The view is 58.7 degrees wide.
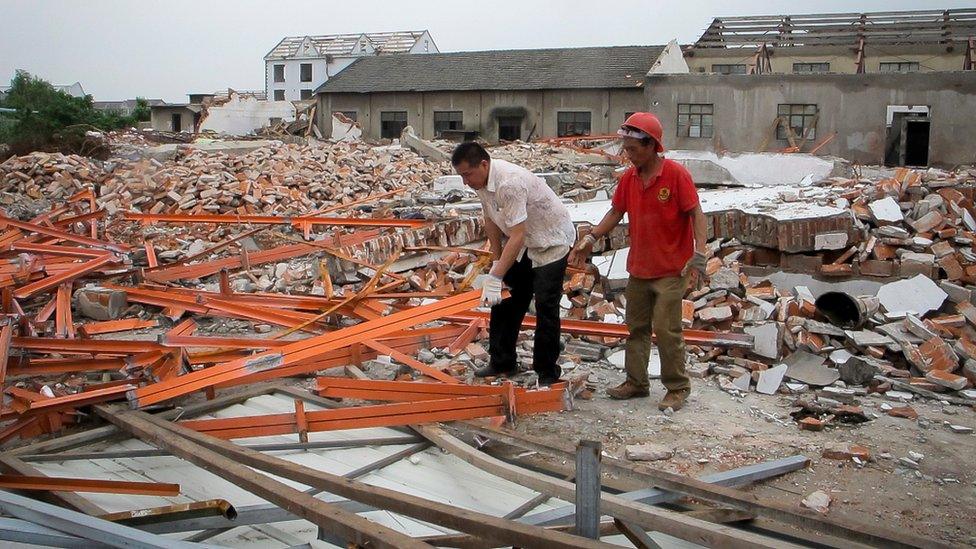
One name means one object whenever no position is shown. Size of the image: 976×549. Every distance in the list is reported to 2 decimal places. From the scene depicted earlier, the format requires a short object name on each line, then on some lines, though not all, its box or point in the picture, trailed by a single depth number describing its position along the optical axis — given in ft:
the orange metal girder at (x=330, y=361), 17.87
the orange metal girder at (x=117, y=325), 23.70
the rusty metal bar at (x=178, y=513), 10.39
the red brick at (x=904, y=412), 17.52
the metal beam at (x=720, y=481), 10.82
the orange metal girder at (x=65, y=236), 30.53
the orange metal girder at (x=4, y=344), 15.61
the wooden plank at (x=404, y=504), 9.40
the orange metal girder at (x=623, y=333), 21.22
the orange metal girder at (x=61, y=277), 25.93
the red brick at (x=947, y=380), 19.31
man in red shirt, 16.70
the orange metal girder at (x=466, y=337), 21.15
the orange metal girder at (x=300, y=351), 15.14
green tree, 70.03
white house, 178.40
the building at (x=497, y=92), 103.55
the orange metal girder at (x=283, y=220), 34.01
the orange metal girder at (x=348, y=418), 13.88
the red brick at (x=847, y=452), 15.01
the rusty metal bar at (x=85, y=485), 11.46
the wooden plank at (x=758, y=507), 10.16
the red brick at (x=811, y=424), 16.60
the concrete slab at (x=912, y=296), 23.85
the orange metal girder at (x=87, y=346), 18.56
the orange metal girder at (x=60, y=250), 29.66
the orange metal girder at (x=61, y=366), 17.54
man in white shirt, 17.19
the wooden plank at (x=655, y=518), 9.55
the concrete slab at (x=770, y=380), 19.19
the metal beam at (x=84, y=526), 9.06
